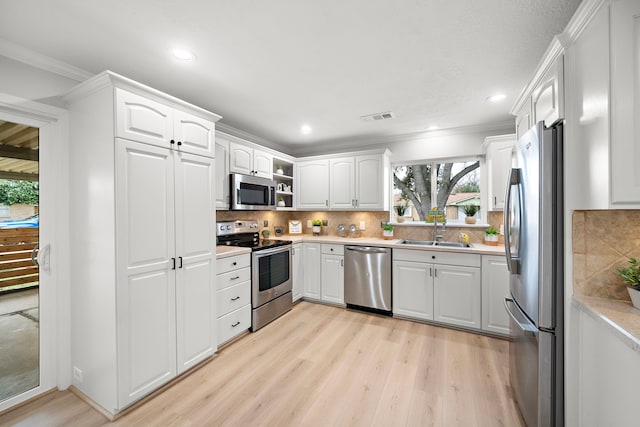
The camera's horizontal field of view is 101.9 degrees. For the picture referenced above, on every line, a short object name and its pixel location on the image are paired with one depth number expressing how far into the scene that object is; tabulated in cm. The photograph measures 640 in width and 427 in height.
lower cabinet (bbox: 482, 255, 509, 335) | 275
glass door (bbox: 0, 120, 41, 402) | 184
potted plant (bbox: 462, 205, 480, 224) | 355
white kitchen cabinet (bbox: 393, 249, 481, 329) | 290
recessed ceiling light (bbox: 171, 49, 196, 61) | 184
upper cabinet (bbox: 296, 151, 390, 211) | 382
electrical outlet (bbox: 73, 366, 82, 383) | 195
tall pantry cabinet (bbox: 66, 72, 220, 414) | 173
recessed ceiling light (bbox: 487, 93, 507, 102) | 256
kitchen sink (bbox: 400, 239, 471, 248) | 343
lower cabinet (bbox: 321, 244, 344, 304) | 367
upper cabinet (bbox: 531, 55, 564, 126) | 138
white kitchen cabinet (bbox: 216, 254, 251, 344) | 254
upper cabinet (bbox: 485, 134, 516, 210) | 304
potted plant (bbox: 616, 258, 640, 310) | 122
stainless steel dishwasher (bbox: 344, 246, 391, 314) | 336
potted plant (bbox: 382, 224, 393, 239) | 386
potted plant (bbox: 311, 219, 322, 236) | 443
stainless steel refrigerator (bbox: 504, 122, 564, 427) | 138
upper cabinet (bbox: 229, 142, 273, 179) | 315
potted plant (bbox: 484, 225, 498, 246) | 325
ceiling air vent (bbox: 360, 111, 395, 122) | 309
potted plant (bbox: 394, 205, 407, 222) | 403
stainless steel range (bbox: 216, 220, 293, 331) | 297
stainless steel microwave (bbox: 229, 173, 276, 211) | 313
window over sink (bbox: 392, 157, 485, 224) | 366
